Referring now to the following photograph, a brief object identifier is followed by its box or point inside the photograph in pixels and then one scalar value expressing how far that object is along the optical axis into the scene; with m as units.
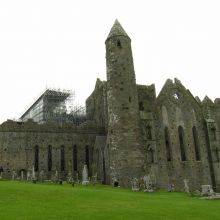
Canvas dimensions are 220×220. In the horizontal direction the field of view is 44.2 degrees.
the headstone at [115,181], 28.58
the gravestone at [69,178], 29.27
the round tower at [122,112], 29.09
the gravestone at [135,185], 26.59
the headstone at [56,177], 29.91
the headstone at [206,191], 25.70
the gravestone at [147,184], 26.46
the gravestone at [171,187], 29.37
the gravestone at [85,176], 28.74
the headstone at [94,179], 30.06
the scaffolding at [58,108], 45.67
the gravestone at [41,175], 30.89
